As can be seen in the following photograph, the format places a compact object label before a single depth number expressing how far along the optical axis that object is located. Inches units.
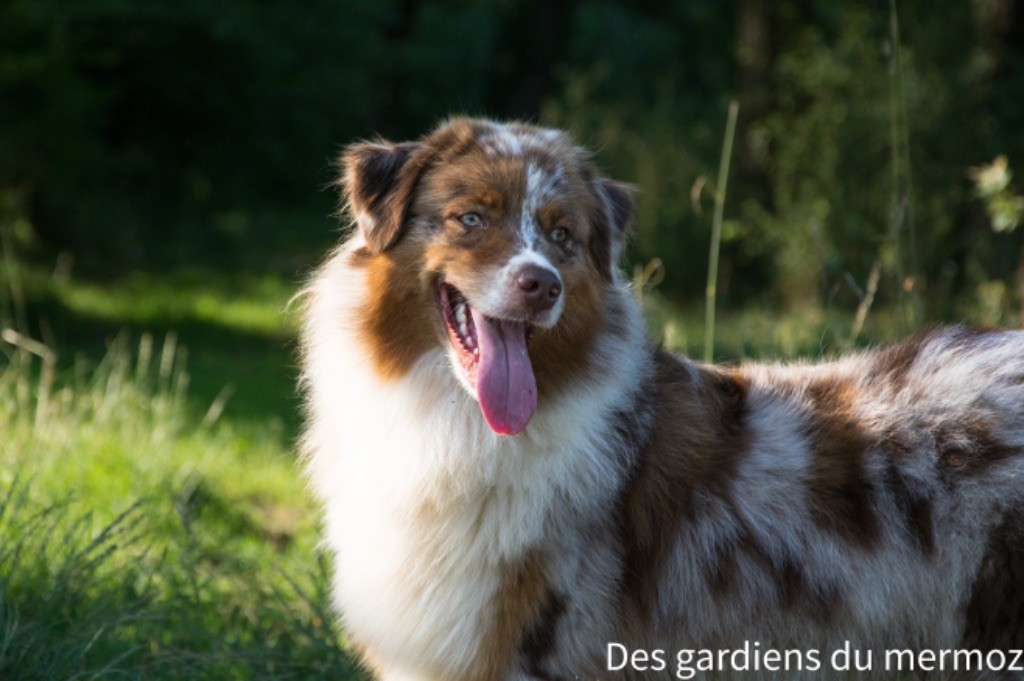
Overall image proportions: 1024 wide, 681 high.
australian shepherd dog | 143.2
